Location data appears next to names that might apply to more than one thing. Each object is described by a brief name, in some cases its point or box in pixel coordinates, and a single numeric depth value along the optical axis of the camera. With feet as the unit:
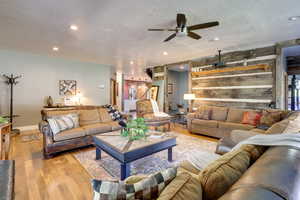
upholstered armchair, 15.21
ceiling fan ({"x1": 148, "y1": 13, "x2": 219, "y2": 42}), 7.93
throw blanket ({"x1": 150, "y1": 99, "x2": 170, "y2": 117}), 17.02
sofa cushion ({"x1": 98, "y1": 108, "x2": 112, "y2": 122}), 13.41
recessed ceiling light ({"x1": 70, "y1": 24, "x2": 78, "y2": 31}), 10.13
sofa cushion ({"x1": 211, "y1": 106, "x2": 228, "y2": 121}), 14.38
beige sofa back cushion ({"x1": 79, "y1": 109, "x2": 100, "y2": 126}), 12.32
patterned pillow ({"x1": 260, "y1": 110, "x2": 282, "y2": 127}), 10.86
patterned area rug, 7.71
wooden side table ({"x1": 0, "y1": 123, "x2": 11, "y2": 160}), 6.47
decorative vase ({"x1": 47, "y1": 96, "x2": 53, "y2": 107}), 17.58
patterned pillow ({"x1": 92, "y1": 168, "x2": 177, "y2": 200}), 2.16
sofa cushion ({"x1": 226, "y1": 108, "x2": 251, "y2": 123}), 13.42
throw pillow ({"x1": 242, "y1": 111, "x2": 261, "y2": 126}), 12.00
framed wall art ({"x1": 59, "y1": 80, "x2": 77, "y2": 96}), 19.38
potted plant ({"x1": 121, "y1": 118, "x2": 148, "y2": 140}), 8.48
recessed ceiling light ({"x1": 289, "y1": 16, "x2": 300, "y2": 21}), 9.03
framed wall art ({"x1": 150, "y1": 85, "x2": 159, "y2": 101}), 25.27
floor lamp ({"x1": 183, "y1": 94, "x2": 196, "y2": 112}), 18.12
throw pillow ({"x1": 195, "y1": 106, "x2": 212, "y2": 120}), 15.07
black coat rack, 15.40
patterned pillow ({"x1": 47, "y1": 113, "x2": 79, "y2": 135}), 9.81
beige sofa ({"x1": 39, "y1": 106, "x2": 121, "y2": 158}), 9.50
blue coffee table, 6.82
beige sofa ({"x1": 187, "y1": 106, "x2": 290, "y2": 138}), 12.57
